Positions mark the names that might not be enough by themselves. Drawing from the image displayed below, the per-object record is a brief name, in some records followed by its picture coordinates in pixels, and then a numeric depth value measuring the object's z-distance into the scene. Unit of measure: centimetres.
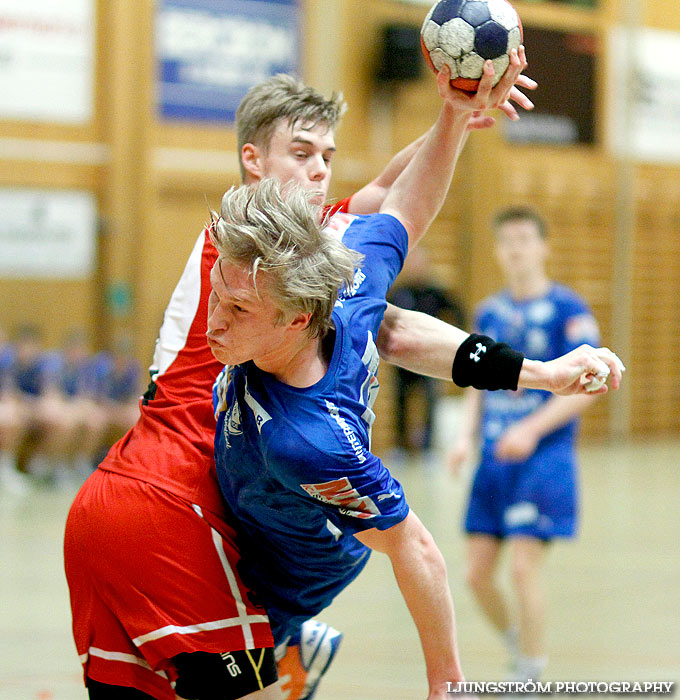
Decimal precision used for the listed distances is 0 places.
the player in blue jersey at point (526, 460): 891
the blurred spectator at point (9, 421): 1816
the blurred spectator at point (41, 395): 1842
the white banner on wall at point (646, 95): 2714
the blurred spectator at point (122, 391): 1922
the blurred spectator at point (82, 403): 1887
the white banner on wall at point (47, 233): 2042
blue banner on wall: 2148
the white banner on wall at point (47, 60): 2031
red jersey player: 472
